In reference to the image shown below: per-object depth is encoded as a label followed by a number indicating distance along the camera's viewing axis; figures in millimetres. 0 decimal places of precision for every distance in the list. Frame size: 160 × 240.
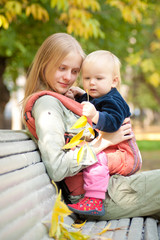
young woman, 2521
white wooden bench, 1839
